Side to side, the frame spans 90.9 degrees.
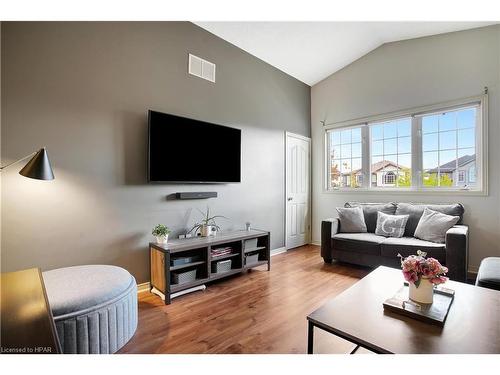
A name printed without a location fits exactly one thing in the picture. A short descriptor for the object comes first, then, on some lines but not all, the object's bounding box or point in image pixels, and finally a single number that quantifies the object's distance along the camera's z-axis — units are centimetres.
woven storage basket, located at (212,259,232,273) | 268
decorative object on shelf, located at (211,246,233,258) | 270
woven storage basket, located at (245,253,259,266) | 299
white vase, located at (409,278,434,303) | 141
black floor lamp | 149
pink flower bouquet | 138
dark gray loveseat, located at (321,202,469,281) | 252
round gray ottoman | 136
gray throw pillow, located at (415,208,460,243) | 281
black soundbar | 279
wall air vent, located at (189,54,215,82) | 295
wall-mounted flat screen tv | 251
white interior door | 414
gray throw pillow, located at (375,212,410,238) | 316
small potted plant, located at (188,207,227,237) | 287
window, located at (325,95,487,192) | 314
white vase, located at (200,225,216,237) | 286
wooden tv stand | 229
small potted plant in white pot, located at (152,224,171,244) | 246
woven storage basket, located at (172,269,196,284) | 235
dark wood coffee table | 109
